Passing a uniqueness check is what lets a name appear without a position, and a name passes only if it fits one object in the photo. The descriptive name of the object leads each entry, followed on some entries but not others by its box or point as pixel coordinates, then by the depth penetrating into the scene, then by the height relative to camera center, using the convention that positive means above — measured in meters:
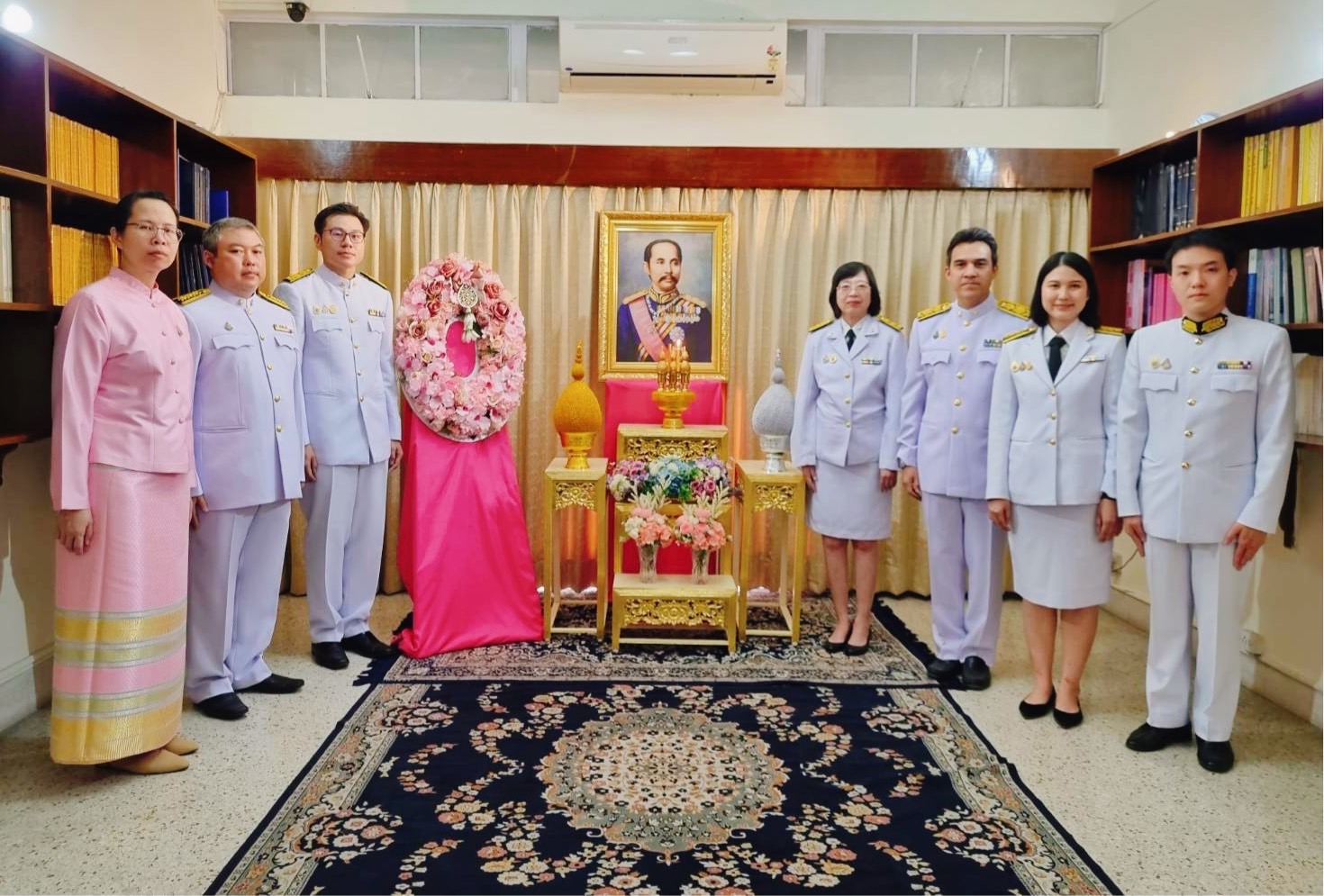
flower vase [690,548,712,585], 4.02 -0.80
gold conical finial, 4.11 -0.16
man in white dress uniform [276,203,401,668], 3.65 -0.20
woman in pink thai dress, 2.58 -0.39
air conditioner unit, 4.50 +1.64
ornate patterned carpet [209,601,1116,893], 2.22 -1.18
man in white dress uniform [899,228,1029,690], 3.52 -0.25
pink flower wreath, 3.90 +0.14
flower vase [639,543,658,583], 4.02 -0.79
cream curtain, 4.70 +0.72
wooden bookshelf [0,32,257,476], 2.79 +0.58
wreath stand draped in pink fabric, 3.93 -0.72
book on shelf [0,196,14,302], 2.75 +0.38
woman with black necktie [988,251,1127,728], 3.08 -0.24
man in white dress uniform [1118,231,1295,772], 2.77 -0.24
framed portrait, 4.66 +0.48
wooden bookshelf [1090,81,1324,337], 3.08 +0.77
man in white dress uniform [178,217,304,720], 3.17 -0.22
